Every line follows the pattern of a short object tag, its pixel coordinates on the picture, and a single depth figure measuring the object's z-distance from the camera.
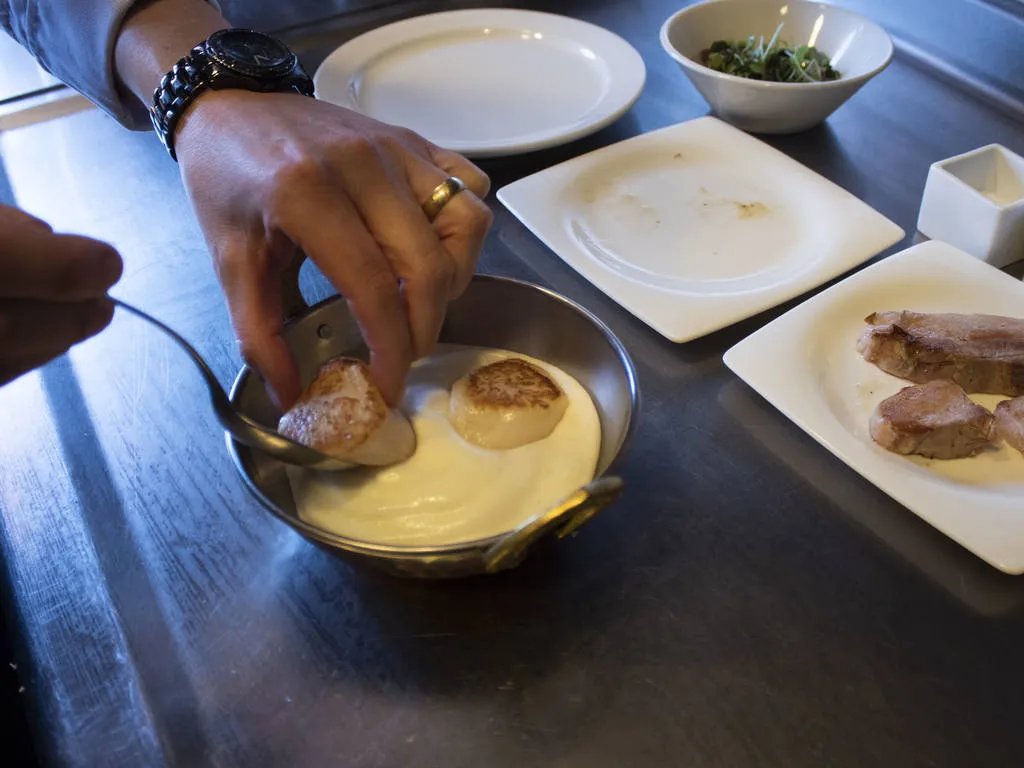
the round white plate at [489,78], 1.09
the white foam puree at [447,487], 0.59
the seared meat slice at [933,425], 0.68
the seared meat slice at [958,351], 0.74
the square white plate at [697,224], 0.84
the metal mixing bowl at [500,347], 0.51
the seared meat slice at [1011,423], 0.69
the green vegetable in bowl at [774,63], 1.13
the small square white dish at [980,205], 0.87
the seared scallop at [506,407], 0.64
